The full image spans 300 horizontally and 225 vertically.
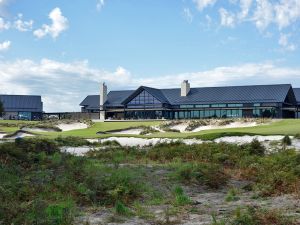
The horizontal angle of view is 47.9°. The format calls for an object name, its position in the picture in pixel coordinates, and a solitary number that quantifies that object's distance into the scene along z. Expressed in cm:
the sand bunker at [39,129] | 4412
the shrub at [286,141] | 2025
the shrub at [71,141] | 2459
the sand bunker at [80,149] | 2108
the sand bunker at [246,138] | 2282
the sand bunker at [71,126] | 4936
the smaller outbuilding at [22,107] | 7637
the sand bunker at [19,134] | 3611
